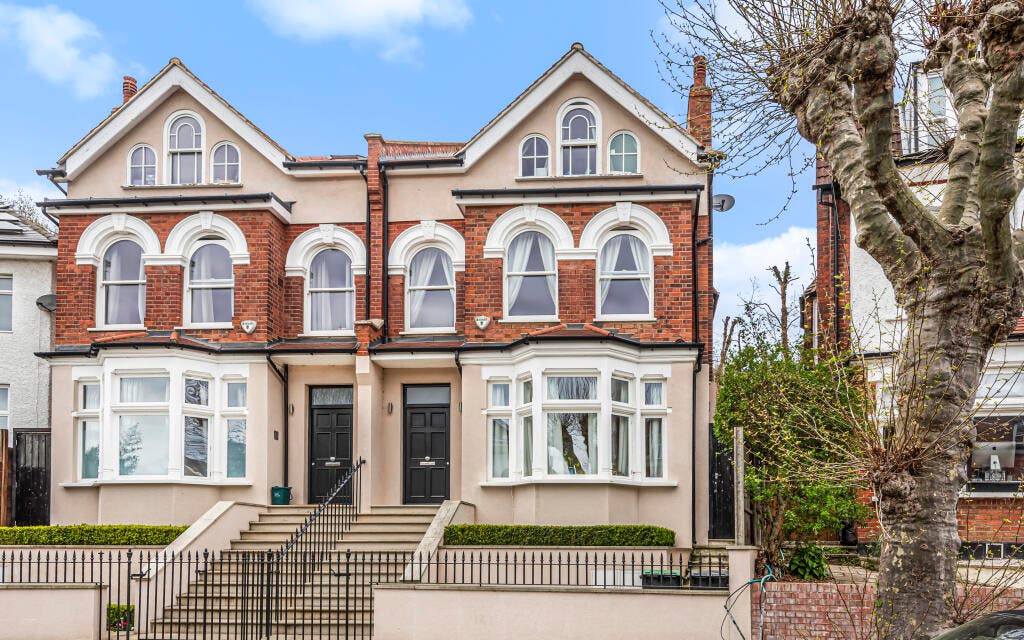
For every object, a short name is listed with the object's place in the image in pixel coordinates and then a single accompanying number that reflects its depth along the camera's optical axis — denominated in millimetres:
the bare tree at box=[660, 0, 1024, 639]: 9242
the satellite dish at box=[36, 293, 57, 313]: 23250
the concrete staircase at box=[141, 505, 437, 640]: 16172
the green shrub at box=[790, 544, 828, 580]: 17219
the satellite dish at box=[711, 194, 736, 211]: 22797
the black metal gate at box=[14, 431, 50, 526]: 21359
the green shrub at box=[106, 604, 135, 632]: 16525
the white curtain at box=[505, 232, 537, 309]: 20766
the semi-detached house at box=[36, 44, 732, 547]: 19891
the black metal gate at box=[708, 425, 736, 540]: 19734
